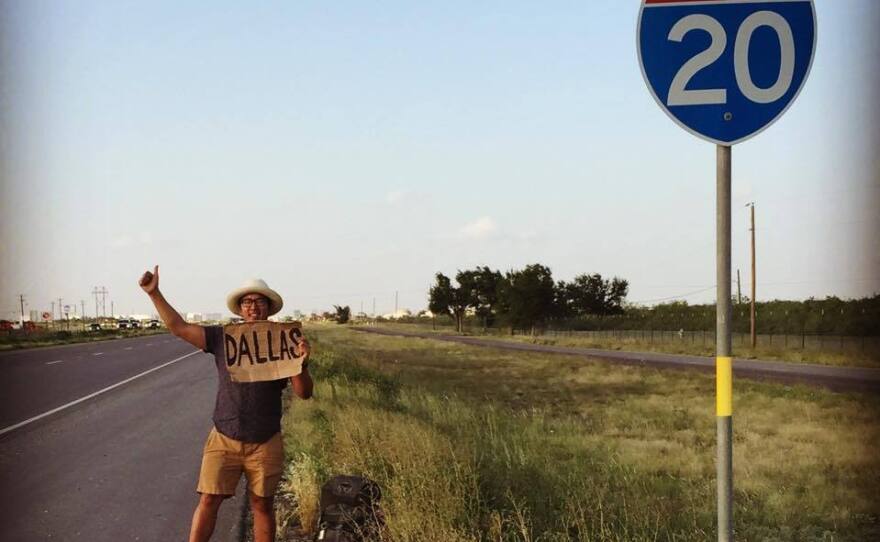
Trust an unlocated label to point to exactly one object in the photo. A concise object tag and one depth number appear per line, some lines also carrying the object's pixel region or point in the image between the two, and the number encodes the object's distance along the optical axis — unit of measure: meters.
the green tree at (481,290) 106.75
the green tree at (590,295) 84.19
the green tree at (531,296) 79.42
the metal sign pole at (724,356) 3.49
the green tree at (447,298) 110.56
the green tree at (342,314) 160.31
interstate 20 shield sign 3.52
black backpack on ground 5.23
